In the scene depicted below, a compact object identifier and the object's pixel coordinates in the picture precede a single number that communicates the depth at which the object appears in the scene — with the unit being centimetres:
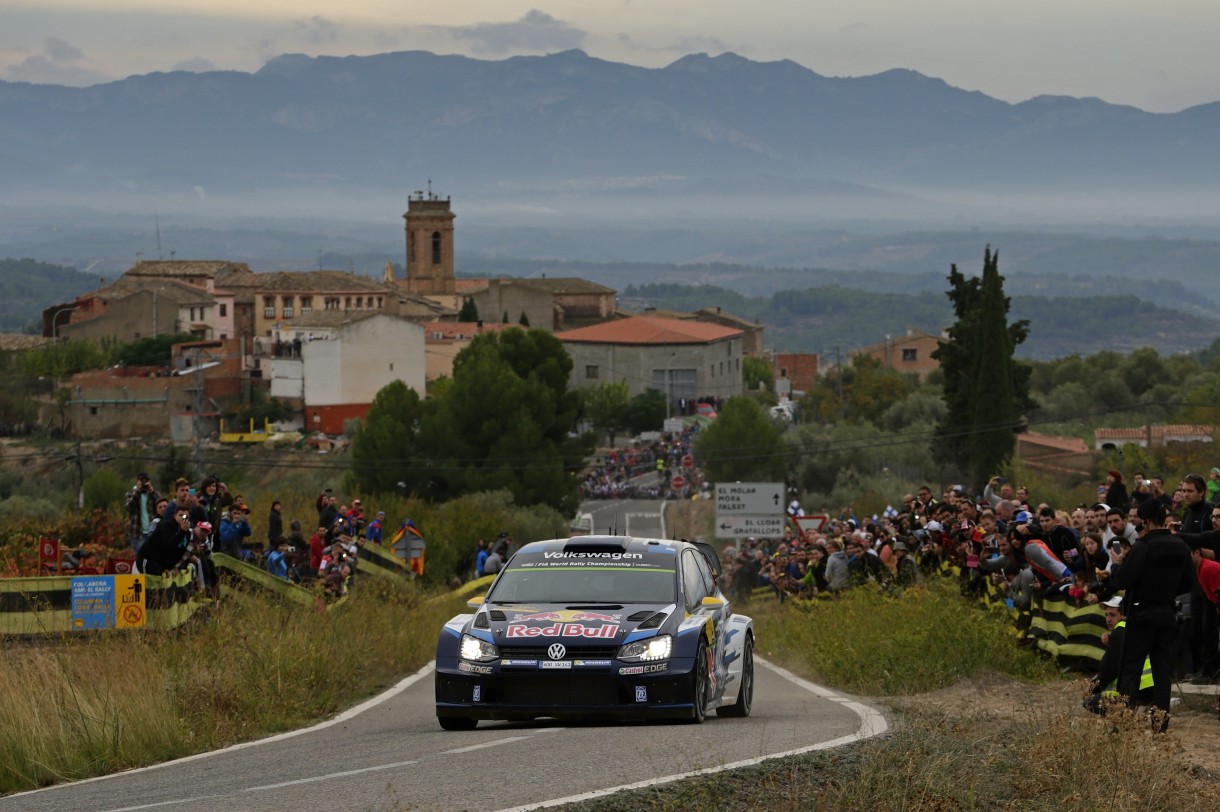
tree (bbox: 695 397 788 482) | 9725
